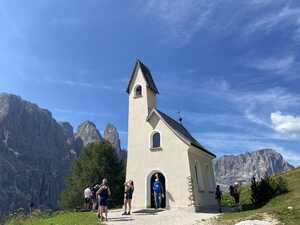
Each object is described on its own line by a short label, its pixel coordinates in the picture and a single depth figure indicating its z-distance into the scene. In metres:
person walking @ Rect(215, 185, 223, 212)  16.17
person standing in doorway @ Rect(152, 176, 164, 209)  14.91
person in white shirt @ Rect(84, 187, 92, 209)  16.50
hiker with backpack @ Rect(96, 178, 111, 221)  11.57
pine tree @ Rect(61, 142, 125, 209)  28.85
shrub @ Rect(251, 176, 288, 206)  16.39
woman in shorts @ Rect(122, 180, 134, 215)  13.52
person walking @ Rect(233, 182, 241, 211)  16.50
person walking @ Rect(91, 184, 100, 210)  16.00
